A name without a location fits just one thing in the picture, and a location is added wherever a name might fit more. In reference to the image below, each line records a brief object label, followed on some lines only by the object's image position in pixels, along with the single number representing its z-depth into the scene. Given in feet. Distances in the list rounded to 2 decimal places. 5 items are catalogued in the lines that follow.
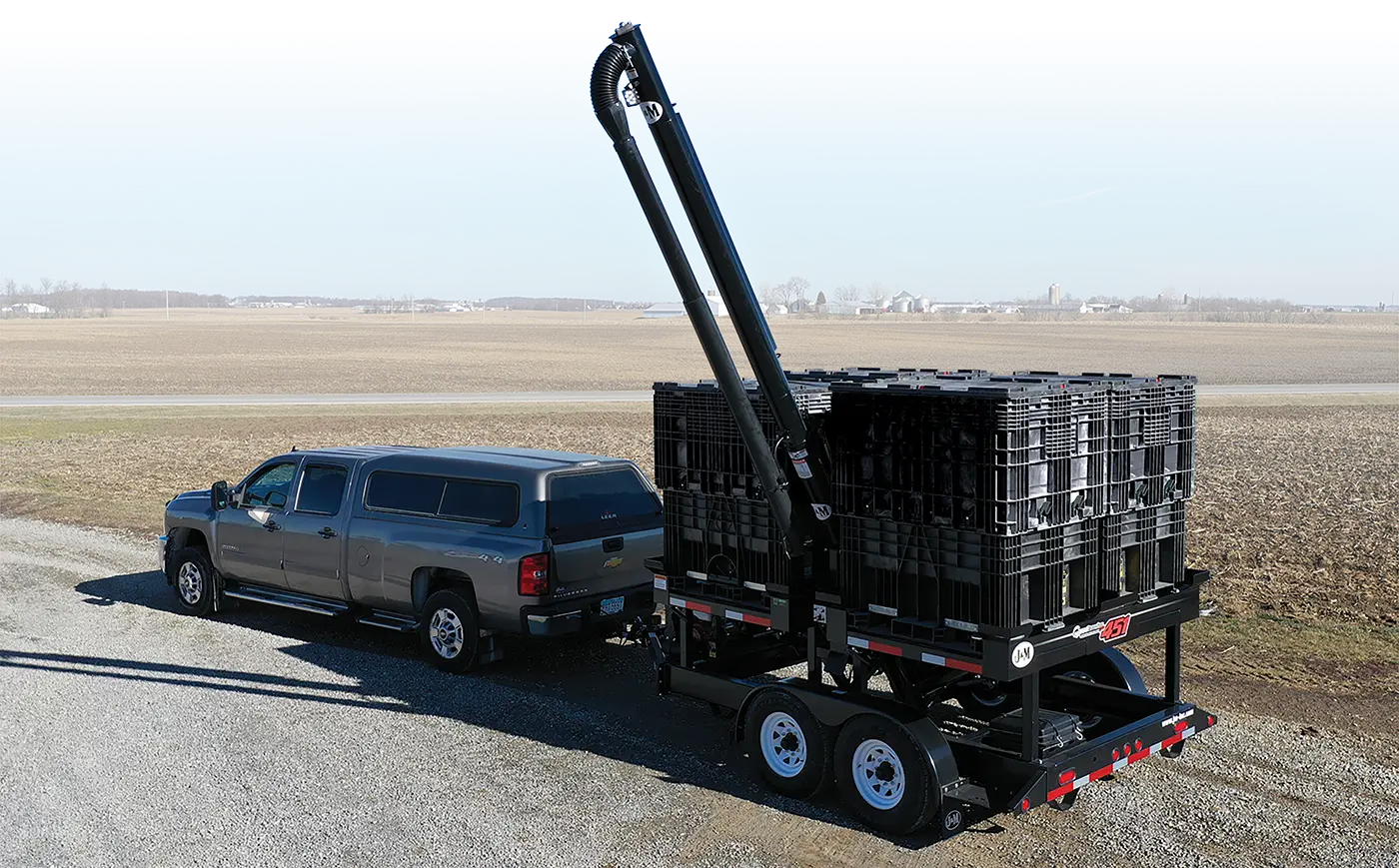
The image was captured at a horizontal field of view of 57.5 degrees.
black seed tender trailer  21.59
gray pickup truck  32.24
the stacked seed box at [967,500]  21.16
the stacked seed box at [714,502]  25.11
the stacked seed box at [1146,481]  23.26
